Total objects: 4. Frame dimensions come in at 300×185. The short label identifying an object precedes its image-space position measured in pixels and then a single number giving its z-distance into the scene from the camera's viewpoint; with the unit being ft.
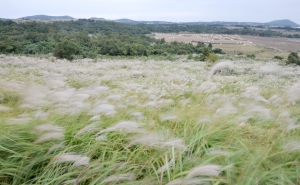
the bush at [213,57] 82.99
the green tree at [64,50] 92.43
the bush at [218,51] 153.48
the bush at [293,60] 93.49
